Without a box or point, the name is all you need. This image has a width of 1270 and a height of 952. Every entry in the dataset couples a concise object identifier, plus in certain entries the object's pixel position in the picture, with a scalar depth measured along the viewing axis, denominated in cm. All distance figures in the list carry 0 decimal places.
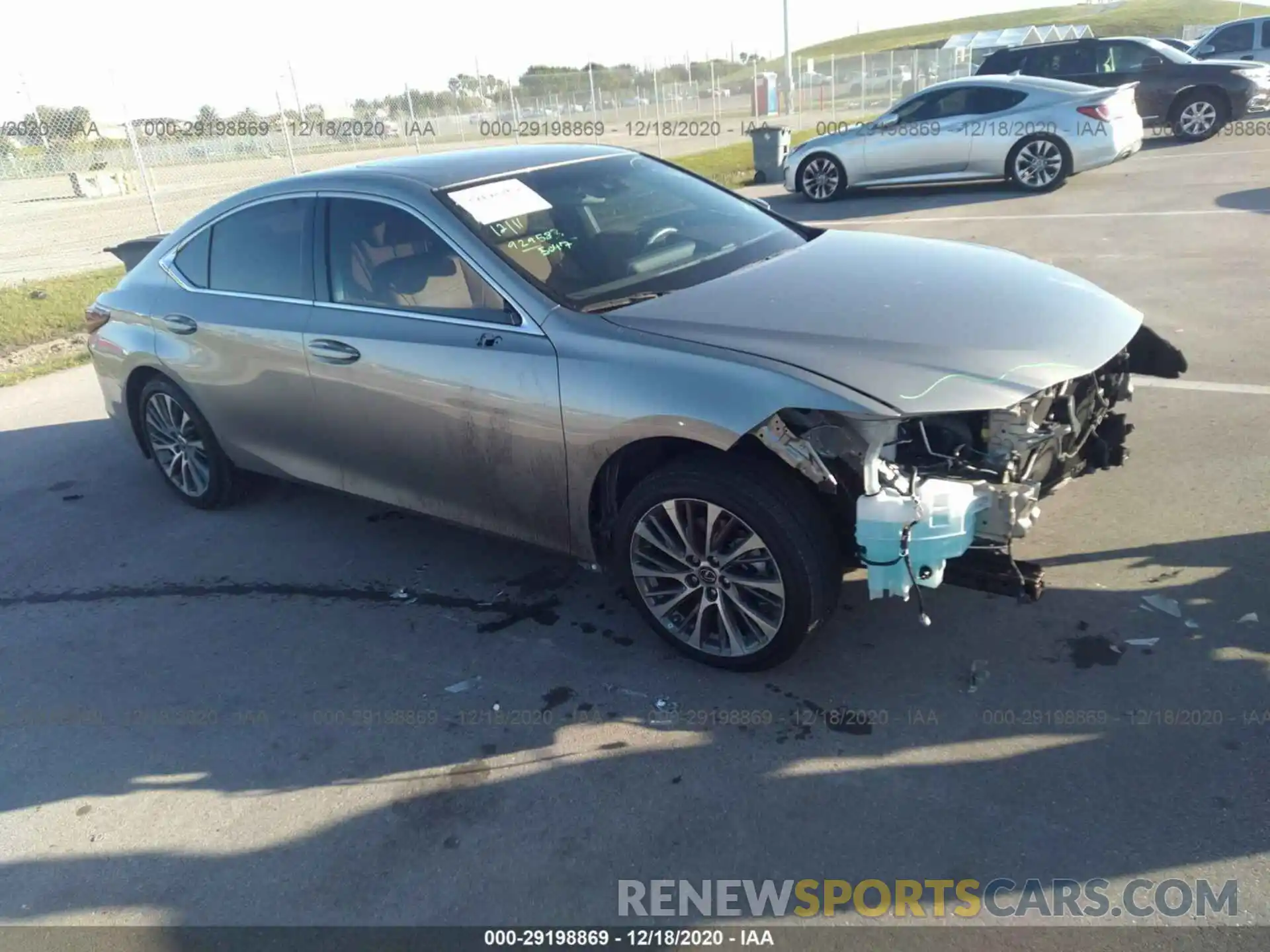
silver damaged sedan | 321
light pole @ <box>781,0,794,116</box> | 3222
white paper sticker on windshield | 407
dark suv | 1658
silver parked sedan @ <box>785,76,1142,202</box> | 1270
